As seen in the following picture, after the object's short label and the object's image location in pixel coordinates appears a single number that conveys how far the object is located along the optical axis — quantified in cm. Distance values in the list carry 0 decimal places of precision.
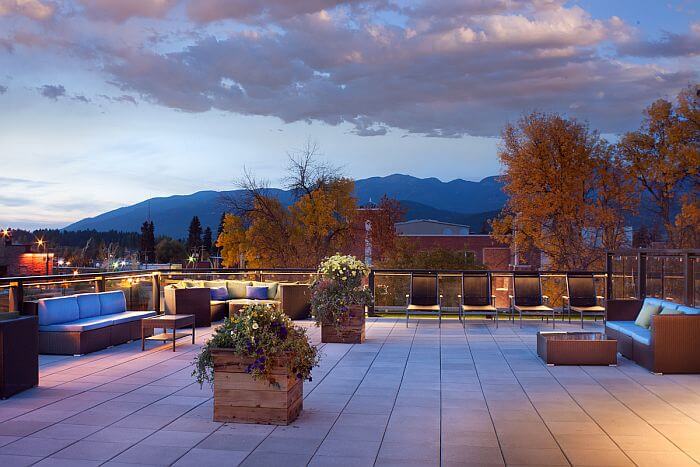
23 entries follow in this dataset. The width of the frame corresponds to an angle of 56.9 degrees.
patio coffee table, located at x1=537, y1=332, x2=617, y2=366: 768
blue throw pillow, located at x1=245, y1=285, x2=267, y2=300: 1259
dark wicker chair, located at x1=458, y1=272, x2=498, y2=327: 1180
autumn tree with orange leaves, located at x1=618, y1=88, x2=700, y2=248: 2536
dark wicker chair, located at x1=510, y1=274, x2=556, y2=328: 1152
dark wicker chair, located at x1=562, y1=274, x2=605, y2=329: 1164
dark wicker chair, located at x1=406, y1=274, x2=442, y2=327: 1173
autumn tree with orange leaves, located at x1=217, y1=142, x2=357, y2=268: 3033
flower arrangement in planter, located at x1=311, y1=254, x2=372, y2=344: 945
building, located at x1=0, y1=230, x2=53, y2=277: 3262
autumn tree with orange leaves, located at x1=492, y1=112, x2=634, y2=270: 2469
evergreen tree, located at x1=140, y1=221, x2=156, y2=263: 4788
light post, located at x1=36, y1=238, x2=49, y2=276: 3054
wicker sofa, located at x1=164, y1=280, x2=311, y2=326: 1107
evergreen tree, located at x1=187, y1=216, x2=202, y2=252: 5825
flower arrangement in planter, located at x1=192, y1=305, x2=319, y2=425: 489
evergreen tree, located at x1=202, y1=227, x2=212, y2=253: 6015
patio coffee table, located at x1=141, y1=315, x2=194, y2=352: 855
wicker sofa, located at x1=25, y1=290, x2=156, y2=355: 821
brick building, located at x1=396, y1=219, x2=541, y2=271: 3934
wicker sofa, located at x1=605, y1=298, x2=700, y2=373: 724
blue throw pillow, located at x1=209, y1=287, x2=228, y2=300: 1233
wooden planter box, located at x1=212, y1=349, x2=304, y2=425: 493
